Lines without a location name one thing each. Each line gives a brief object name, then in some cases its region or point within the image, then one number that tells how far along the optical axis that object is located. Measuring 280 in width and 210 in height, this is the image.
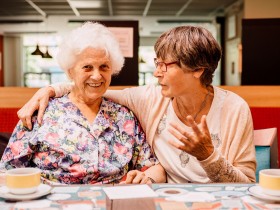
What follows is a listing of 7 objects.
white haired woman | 1.74
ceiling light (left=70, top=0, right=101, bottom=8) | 9.15
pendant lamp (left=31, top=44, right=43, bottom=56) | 9.09
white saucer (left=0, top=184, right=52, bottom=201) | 1.15
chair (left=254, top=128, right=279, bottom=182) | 2.04
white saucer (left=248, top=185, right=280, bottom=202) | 1.14
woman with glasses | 1.70
